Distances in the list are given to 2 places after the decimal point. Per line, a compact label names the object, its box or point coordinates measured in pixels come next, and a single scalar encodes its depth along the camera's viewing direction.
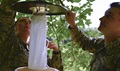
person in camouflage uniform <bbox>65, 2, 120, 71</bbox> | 1.51
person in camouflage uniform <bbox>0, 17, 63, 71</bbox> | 1.43
